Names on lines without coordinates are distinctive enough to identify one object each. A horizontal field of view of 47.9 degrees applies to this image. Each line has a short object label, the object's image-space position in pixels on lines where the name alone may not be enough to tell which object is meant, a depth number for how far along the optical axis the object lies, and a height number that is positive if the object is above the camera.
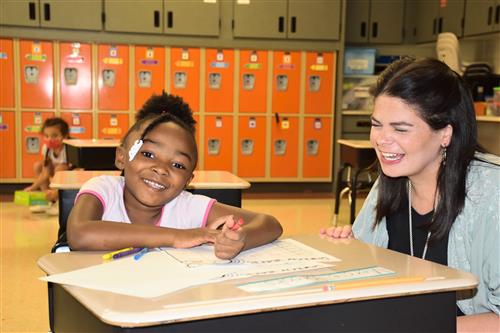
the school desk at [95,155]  4.20 -0.43
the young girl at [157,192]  1.50 -0.27
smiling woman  1.42 -0.15
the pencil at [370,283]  0.99 -0.33
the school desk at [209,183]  2.59 -0.43
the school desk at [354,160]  4.74 -0.50
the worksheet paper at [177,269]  0.98 -0.33
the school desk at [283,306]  0.87 -0.34
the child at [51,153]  5.64 -0.57
